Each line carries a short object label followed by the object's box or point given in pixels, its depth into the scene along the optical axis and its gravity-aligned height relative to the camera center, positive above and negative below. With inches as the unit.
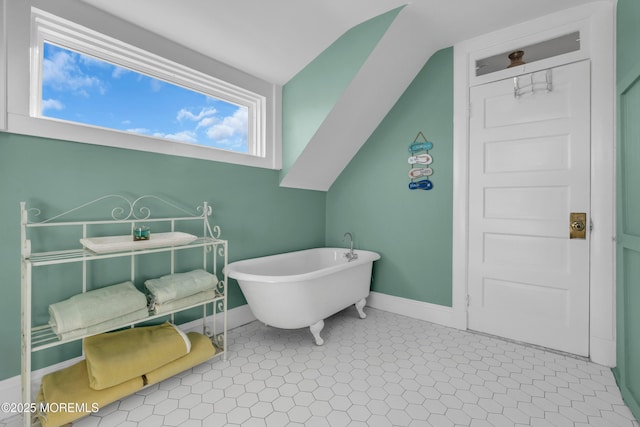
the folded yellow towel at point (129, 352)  56.7 -28.9
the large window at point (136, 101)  65.4 +30.9
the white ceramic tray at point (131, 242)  58.9 -6.3
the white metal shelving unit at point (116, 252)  53.8 -7.9
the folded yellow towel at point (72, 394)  51.0 -33.7
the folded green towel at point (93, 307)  54.8 -18.6
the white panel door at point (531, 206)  80.4 +2.4
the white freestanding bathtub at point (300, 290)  78.8 -22.0
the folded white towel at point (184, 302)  67.7 -21.5
